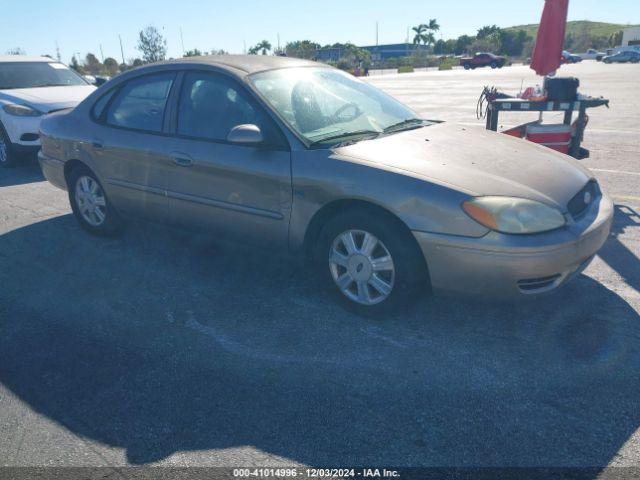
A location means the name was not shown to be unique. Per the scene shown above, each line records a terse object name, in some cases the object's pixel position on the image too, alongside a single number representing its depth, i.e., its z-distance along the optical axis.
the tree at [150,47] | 53.81
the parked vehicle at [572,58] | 61.78
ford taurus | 3.05
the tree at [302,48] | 59.11
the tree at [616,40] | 94.40
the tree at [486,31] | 112.12
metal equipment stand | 5.98
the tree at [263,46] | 88.15
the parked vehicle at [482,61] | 57.72
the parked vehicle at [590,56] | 74.12
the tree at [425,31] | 117.11
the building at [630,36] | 85.44
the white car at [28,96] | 8.22
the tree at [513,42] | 102.70
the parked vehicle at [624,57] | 54.25
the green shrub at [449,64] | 58.55
